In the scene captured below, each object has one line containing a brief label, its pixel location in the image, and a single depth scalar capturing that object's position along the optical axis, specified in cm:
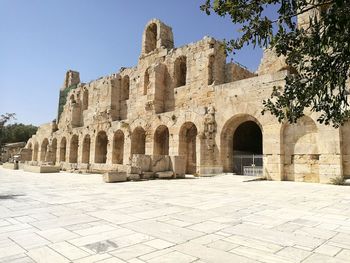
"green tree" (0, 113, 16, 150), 4165
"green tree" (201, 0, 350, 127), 293
